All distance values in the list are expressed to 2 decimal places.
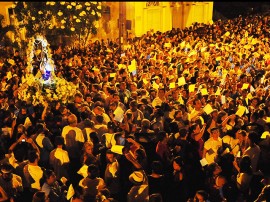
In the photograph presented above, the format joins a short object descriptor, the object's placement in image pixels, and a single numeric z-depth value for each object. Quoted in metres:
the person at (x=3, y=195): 5.59
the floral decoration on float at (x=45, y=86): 10.61
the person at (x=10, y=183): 5.77
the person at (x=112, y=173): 6.29
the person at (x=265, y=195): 5.18
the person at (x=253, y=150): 6.64
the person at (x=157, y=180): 5.98
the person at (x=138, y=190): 5.58
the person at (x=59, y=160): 6.62
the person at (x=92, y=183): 5.77
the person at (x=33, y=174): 5.99
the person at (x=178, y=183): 6.18
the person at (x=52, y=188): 5.52
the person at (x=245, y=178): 5.86
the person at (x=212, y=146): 6.76
